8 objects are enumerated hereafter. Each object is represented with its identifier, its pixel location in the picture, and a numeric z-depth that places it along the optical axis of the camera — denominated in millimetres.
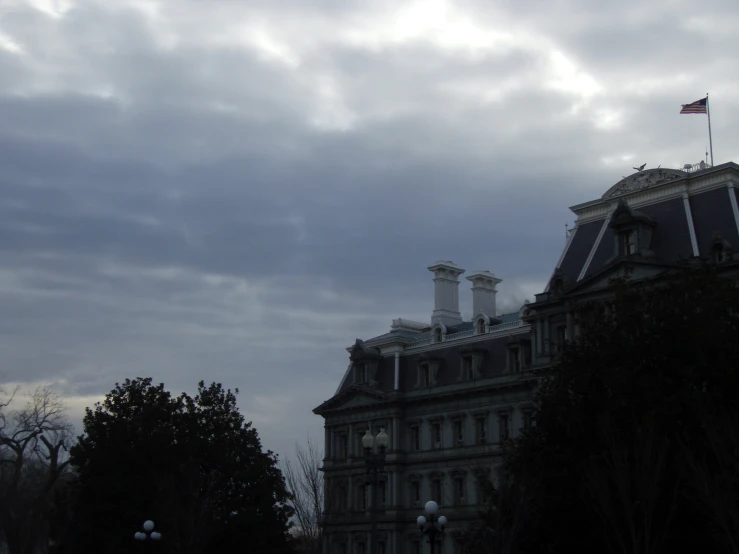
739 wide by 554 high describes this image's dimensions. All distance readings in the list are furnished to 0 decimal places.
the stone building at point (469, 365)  62188
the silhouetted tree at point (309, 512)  74375
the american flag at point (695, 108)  61031
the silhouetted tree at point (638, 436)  37188
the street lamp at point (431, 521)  34750
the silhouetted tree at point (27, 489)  66125
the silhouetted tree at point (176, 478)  56734
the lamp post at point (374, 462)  33969
